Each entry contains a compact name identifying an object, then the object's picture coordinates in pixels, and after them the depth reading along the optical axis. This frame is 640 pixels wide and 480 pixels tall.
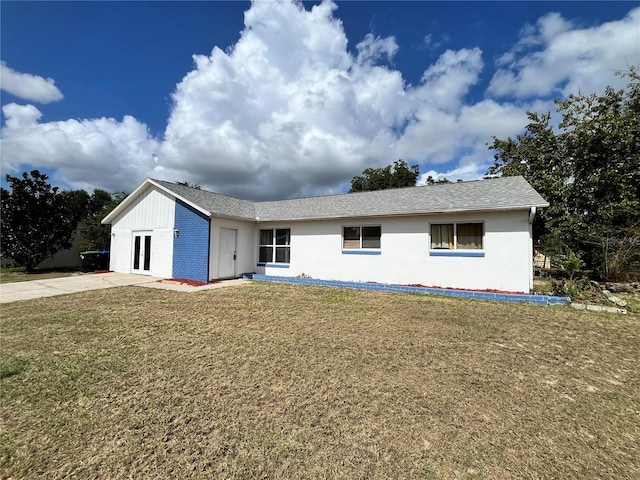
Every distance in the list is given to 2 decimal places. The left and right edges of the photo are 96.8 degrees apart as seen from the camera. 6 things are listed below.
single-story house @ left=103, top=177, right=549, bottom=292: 10.14
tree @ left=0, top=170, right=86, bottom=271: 16.48
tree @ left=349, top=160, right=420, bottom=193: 42.25
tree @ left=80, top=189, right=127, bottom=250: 19.02
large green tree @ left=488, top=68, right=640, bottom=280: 13.32
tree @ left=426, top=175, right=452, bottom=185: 38.10
